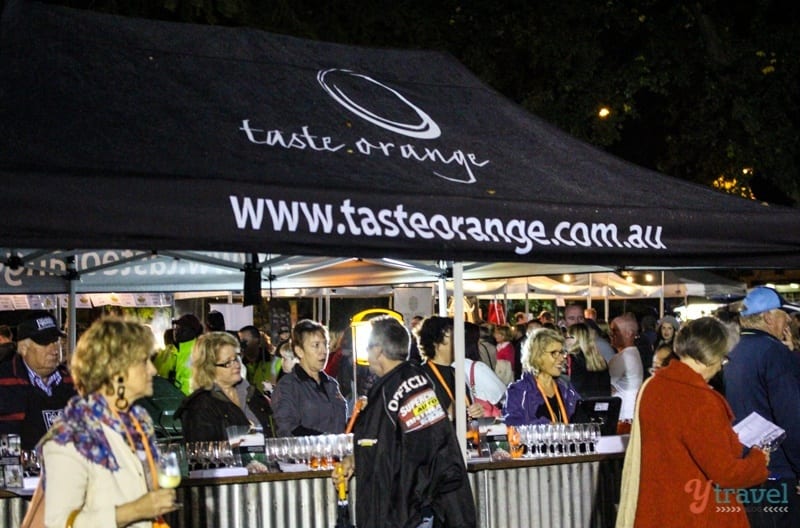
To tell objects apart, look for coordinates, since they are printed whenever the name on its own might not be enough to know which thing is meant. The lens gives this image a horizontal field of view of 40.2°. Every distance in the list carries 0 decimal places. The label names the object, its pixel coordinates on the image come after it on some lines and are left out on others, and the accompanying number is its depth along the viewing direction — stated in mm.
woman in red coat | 5289
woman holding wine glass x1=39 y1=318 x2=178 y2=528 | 3764
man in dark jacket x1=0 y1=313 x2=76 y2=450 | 7234
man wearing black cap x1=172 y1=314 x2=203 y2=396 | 11109
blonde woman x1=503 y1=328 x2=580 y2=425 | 7648
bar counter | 6367
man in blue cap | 6176
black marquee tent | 4723
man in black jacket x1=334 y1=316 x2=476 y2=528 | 5395
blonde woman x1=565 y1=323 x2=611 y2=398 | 11438
